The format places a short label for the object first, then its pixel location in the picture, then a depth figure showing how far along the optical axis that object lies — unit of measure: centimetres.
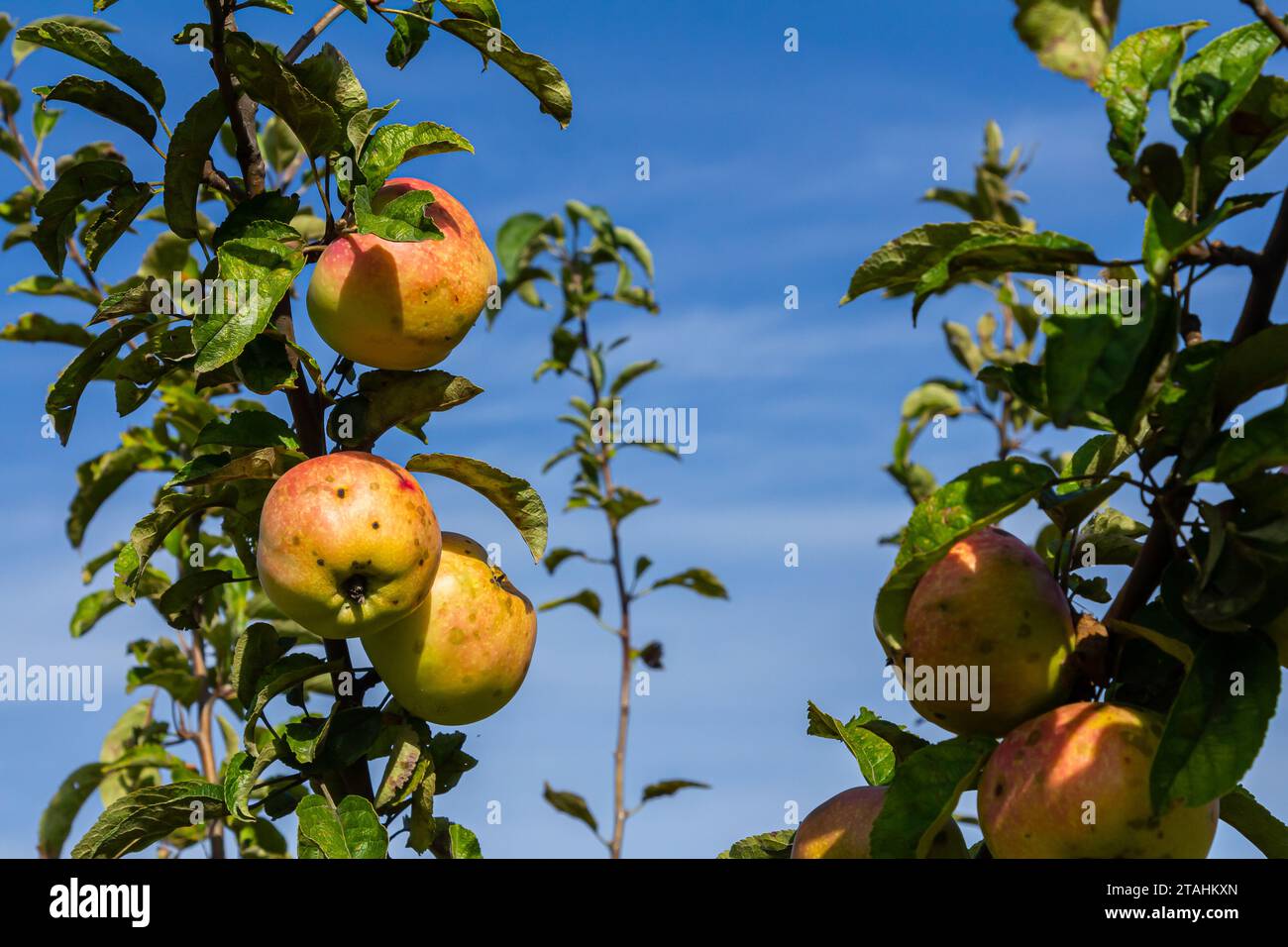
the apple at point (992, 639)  117
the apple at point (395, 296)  125
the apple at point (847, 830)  119
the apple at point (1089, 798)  113
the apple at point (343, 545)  122
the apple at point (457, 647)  127
